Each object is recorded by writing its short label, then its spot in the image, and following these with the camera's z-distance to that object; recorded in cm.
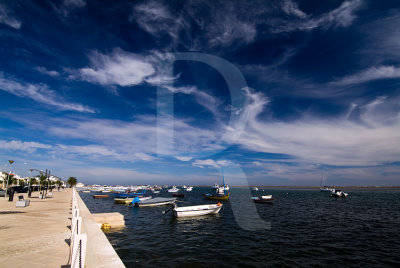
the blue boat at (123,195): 5946
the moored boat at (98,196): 7047
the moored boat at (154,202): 4328
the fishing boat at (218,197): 6184
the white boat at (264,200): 5336
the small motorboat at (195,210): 2884
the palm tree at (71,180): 11831
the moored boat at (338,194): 7996
